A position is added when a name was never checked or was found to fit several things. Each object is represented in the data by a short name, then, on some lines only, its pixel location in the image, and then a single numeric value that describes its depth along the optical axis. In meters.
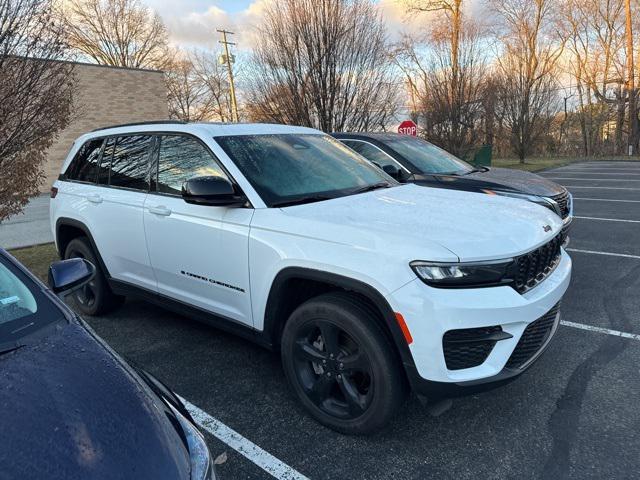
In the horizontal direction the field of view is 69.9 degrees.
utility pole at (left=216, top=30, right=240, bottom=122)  29.66
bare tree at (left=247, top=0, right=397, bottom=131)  10.23
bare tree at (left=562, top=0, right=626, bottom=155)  31.81
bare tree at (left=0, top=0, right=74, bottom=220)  5.26
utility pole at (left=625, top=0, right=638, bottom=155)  29.72
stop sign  12.21
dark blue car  1.29
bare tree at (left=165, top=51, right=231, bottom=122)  42.75
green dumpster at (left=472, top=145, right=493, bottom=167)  19.33
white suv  2.30
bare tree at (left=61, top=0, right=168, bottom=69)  36.81
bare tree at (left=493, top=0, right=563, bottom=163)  23.48
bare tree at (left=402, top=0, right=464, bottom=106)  14.95
